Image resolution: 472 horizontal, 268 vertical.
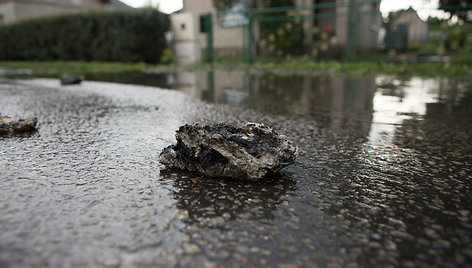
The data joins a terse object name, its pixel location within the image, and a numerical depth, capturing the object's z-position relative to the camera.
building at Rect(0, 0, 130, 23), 26.73
